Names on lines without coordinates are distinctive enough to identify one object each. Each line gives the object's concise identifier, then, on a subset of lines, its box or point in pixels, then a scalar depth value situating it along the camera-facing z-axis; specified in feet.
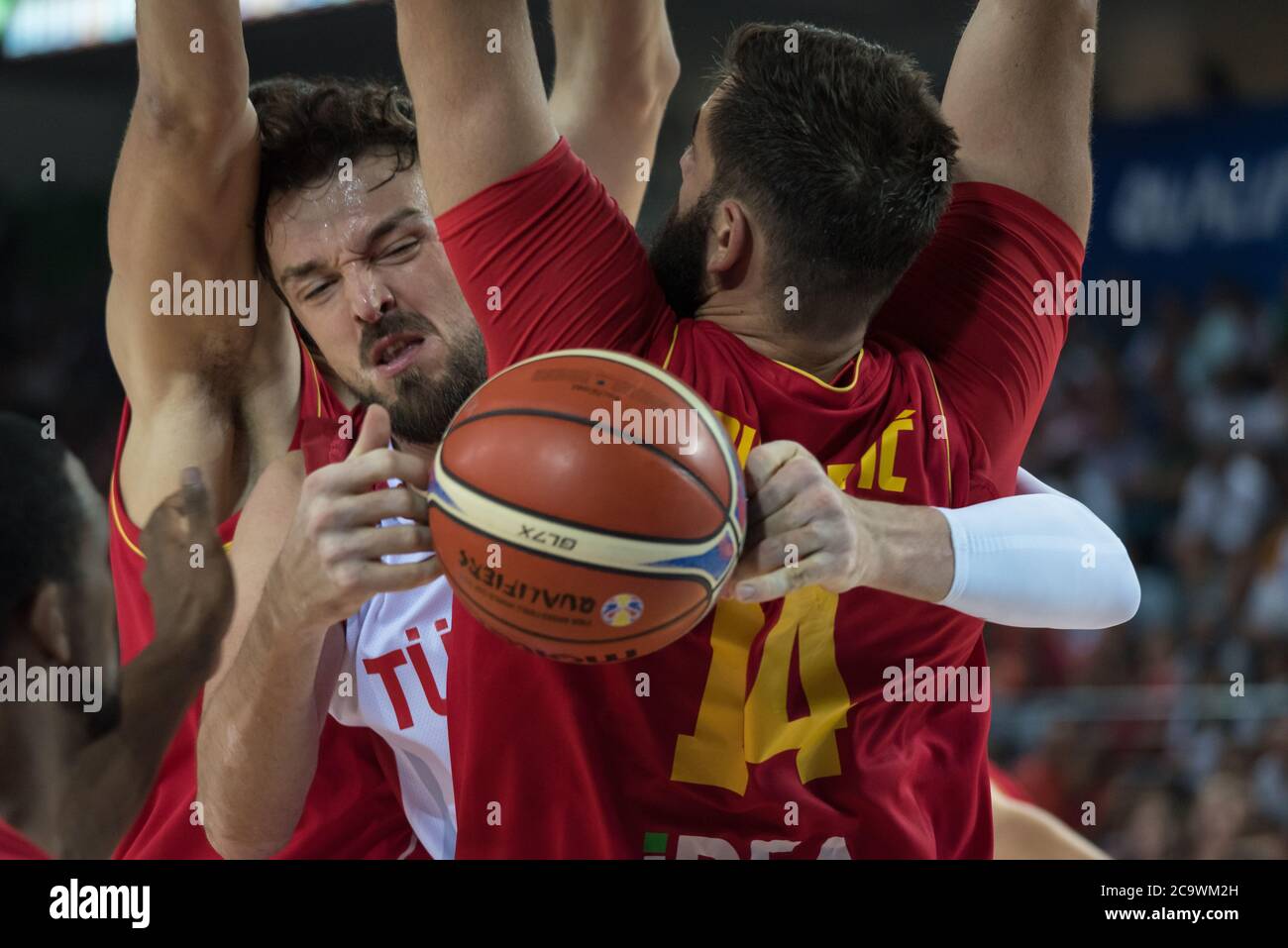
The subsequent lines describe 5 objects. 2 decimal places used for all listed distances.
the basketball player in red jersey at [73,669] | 7.69
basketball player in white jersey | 5.55
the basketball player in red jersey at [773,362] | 6.00
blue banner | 20.89
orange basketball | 5.12
